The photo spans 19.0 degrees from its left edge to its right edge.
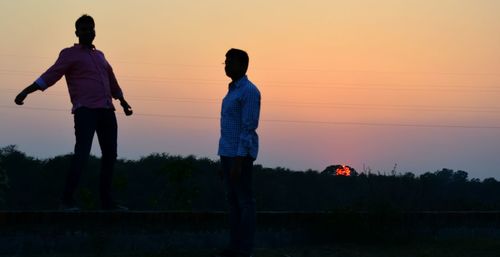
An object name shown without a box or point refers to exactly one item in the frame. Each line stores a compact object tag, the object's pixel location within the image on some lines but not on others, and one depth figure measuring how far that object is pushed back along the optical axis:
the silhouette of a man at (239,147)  11.90
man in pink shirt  13.69
